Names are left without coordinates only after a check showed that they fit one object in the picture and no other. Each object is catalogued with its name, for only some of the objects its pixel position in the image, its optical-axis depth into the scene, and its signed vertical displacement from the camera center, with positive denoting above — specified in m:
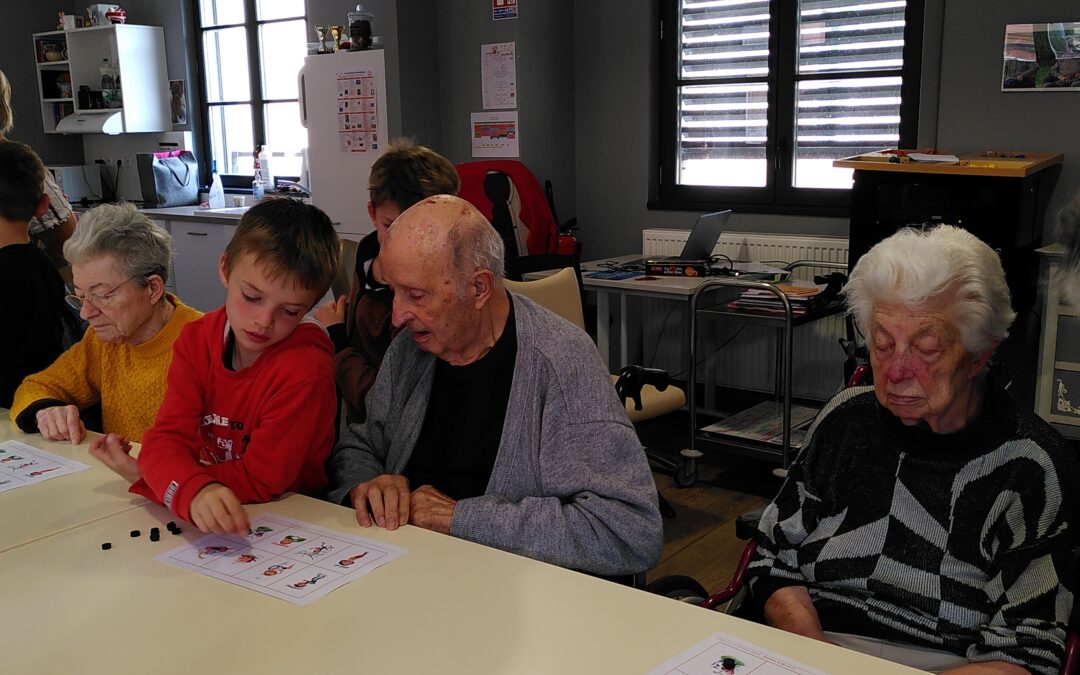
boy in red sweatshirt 1.72 -0.45
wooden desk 3.47 -0.29
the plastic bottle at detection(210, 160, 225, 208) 6.88 -0.38
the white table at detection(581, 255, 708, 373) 3.97 -0.65
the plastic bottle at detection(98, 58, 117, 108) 7.08 +0.38
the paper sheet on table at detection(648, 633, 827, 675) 1.15 -0.63
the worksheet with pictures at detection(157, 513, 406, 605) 1.41 -0.64
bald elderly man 1.61 -0.52
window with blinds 4.45 +0.18
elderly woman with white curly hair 1.46 -0.59
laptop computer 4.24 -0.47
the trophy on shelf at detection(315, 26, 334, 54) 5.54 +0.56
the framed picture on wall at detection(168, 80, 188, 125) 7.28 +0.27
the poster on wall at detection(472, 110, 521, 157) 5.12 +0.00
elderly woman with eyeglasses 2.13 -0.44
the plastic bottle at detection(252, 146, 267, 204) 6.75 -0.32
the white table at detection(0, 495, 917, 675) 1.20 -0.64
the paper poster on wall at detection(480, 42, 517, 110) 5.05 +0.30
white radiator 4.61 -1.03
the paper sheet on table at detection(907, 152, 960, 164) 3.51 -0.11
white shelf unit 6.99 +0.54
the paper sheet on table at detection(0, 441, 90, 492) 1.91 -0.65
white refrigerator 5.29 +0.05
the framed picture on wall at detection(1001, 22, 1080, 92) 3.76 +0.26
